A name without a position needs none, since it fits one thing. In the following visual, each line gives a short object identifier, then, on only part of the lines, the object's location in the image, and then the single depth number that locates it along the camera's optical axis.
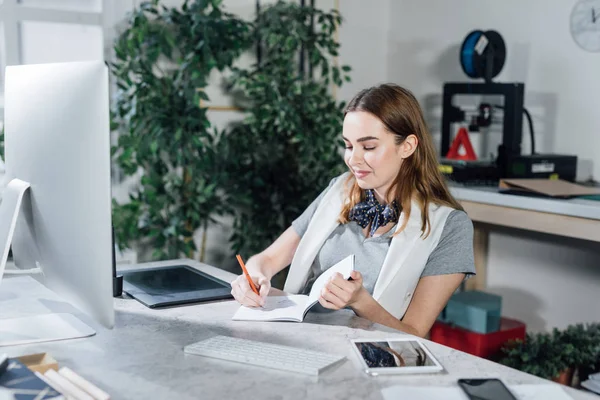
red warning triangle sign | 3.05
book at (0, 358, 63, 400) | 0.89
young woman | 1.64
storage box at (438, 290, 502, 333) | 2.81
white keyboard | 1.11
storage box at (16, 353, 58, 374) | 1.04
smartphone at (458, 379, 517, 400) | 0.98
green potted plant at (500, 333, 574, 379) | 2.47
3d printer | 2.78
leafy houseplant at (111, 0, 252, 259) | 2.79
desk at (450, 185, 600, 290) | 2.35
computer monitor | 1.05
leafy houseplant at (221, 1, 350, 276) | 3.07
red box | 2.77
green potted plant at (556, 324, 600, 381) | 2.47
